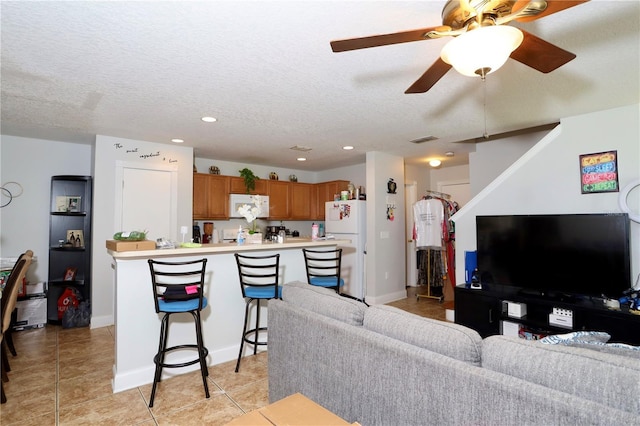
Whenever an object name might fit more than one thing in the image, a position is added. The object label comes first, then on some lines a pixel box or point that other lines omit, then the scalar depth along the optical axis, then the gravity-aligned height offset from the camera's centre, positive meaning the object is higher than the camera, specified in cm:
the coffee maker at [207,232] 558 -18
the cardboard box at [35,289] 407 -85
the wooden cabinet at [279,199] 621 +44
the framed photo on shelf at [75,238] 439 -22
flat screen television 286 -30
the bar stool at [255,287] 286 -60
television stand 263 -85
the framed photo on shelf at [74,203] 440 +25
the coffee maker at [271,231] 622 -18
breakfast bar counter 256 -78
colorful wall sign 318 +50
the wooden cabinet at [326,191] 639 +62
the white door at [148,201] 435 +29
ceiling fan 139 +87
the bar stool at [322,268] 334 -51
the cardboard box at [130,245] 247 -18
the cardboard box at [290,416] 95 -59
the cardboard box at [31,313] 395 -112
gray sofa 90 -52
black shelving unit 430 -19
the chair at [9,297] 256 -61
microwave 567 +35
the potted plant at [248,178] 569 +77
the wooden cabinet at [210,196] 532 +43
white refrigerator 538 -42
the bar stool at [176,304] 239 -62
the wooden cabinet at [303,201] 652 +43
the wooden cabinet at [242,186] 571 +65
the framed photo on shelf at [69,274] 426 -69
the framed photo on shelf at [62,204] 436 +24
